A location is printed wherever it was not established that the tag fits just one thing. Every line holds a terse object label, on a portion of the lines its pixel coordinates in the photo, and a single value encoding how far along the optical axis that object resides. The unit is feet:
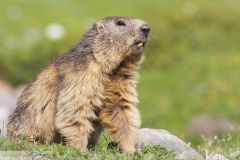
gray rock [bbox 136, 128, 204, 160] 35.47
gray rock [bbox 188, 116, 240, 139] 67.31
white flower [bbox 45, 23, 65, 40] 92.84
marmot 35.70
